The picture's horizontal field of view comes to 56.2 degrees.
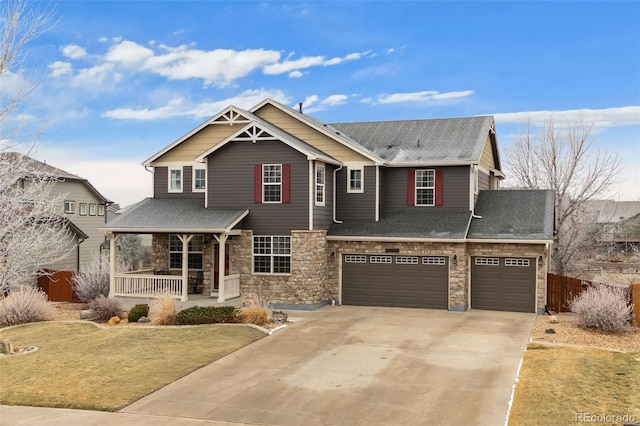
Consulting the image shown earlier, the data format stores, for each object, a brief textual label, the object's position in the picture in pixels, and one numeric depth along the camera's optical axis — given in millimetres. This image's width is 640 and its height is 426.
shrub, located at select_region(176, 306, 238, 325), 18891
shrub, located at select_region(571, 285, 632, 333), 17844
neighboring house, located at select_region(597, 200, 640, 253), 58878
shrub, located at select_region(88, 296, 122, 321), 20656
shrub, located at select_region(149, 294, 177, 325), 19109
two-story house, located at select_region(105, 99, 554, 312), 22234
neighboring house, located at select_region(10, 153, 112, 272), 35906
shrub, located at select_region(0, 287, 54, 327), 20547
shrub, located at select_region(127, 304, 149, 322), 19797
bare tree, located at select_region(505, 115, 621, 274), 30547
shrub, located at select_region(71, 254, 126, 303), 24453
